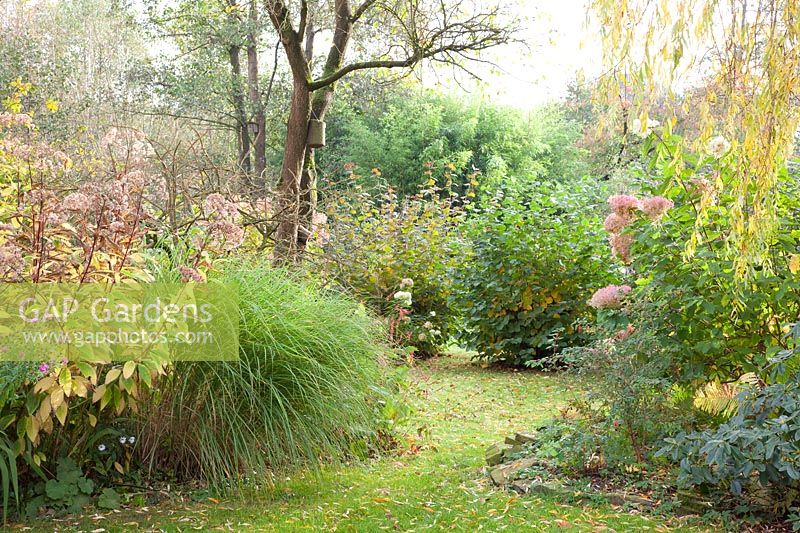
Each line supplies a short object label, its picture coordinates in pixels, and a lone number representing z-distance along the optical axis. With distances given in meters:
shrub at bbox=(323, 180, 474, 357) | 8.53
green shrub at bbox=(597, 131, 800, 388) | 3.89
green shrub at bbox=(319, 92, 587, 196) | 19.73
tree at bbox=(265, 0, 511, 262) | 6.63
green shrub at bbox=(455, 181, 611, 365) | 8.05
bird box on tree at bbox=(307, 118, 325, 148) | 7.14
